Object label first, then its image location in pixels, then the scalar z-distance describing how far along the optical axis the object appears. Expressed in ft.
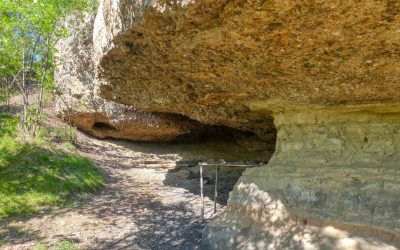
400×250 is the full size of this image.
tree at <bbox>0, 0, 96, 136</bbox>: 31.35
